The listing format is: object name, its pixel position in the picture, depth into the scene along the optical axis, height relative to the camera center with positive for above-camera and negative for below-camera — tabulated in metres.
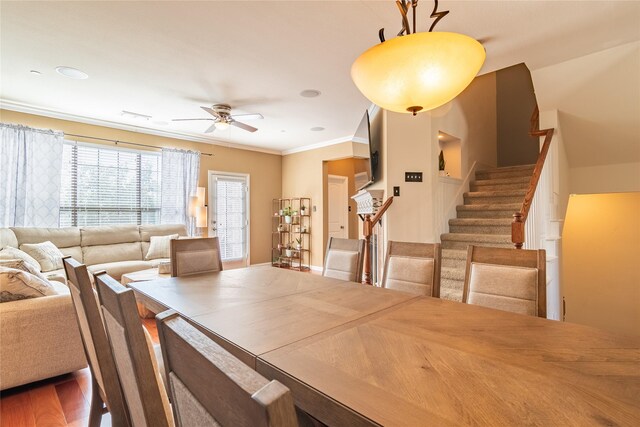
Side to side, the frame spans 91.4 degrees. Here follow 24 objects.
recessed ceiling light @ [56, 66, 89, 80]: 3.12 +1.47
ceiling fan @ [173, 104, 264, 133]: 4.01 +1.28
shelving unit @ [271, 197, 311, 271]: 6.60 -0.40
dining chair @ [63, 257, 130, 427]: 1.14 -0.49
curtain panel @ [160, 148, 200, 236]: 5.43 +0.57
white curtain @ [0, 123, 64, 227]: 4.01 +0.54
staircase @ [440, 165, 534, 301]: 3.58 -0.05
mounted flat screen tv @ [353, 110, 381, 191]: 4.05 +0.94
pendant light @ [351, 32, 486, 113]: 1.22 +0.61
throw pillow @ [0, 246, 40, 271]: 3.17 -0.40
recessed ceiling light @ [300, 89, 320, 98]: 3.62 +1.44
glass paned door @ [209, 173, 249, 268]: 6.13 +0.01
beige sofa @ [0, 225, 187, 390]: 2.03 -0.85
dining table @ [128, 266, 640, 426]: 0.68 -0.42
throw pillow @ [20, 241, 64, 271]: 3.77 -0.48
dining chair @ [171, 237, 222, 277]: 2.29 -0.31
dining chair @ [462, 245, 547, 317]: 1.48 -0.33
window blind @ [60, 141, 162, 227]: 4.63 +0.48
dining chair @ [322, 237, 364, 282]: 2.21 -0.33
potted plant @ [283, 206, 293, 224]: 6.62 +0.03
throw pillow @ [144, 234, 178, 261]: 4.88 -0.50
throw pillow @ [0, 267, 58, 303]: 2.09 -0.48
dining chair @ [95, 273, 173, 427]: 0.71 -0.35
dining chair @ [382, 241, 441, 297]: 1.88 -0.33
